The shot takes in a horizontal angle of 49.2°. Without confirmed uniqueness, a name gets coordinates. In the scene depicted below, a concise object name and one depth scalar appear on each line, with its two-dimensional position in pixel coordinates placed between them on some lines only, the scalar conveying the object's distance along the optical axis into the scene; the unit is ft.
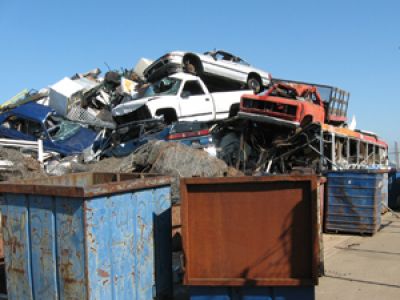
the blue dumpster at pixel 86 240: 12.36
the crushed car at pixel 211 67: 48.65
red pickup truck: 36.22
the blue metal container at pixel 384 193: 36.26
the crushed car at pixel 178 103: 39.88
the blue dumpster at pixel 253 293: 13.19
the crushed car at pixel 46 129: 40.52
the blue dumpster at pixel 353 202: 29.76
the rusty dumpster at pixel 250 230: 13.15
